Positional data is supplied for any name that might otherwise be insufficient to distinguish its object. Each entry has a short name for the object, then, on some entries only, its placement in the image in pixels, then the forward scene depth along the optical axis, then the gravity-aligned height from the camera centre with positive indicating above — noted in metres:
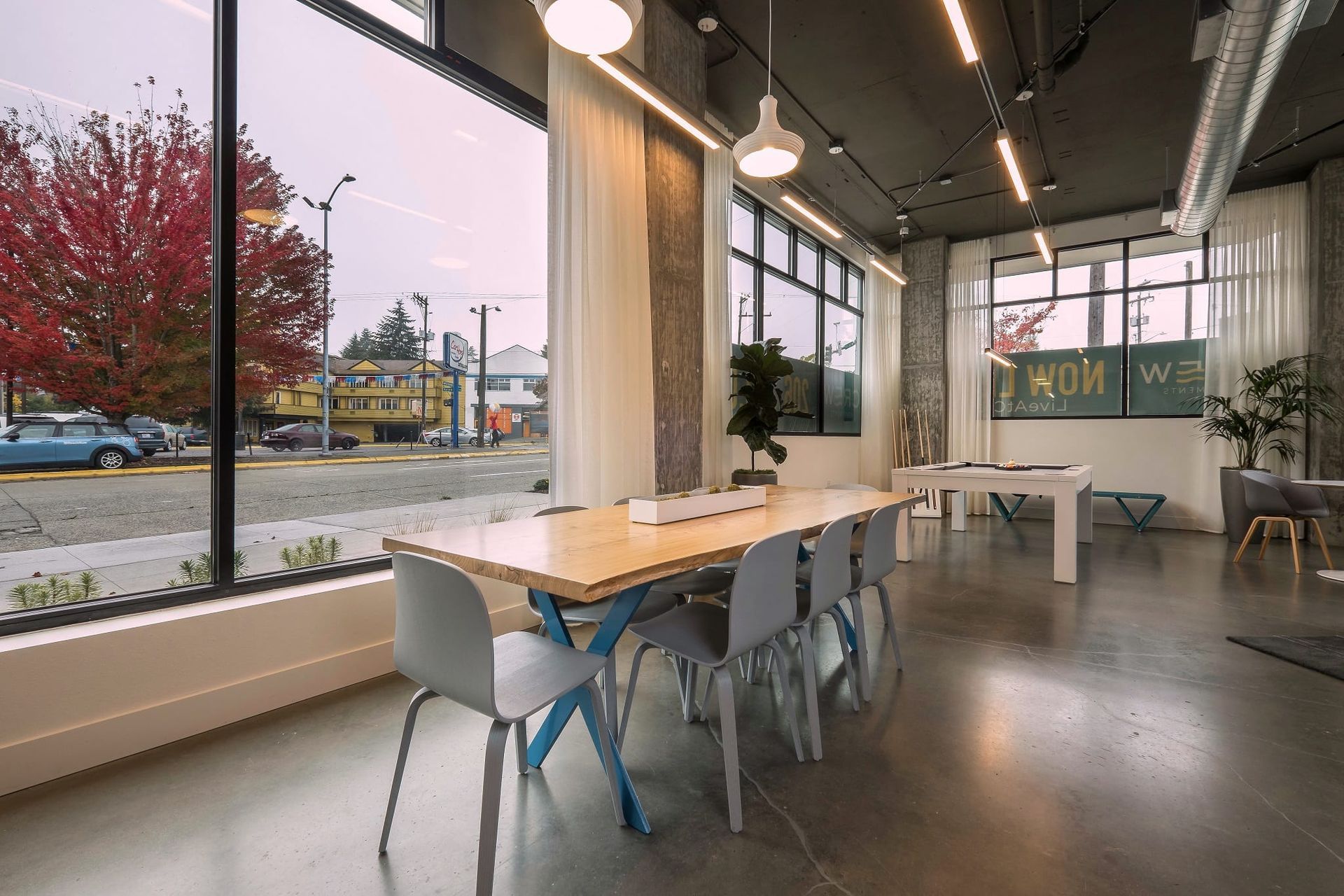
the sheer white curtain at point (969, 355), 7.97 +1.26
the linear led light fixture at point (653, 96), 2.74 +1.84
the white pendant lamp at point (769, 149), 2.64 +1.37
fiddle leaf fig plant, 4.76 +0.39
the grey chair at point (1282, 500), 4.79 -0.47
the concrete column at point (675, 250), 4.06 +1.46
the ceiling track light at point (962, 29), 2.58 +1.96
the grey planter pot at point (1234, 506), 5.86 -0.64
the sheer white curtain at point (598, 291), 3.52 +0.98
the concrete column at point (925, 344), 8.11 +1.45
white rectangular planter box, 2.38 -0.28
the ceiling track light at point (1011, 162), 3.70 +1.99
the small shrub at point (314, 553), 2.70 -0.53
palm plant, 5.75 +0.36
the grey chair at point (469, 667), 1.28 -0.56
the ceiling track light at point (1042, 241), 5.64 +2.02
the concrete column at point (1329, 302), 5.68 +1.44
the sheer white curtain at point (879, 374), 8.28 +1.02
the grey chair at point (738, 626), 1.66 -0.62
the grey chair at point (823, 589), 2.03 -0.56
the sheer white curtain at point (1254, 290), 6.22 +1.71
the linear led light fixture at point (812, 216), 4.49 +1.91
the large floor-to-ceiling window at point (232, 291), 2.08 +0.68
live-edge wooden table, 1.49 -0.33
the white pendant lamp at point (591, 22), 1.79 +1.36
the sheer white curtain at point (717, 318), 4.80 +1.06
